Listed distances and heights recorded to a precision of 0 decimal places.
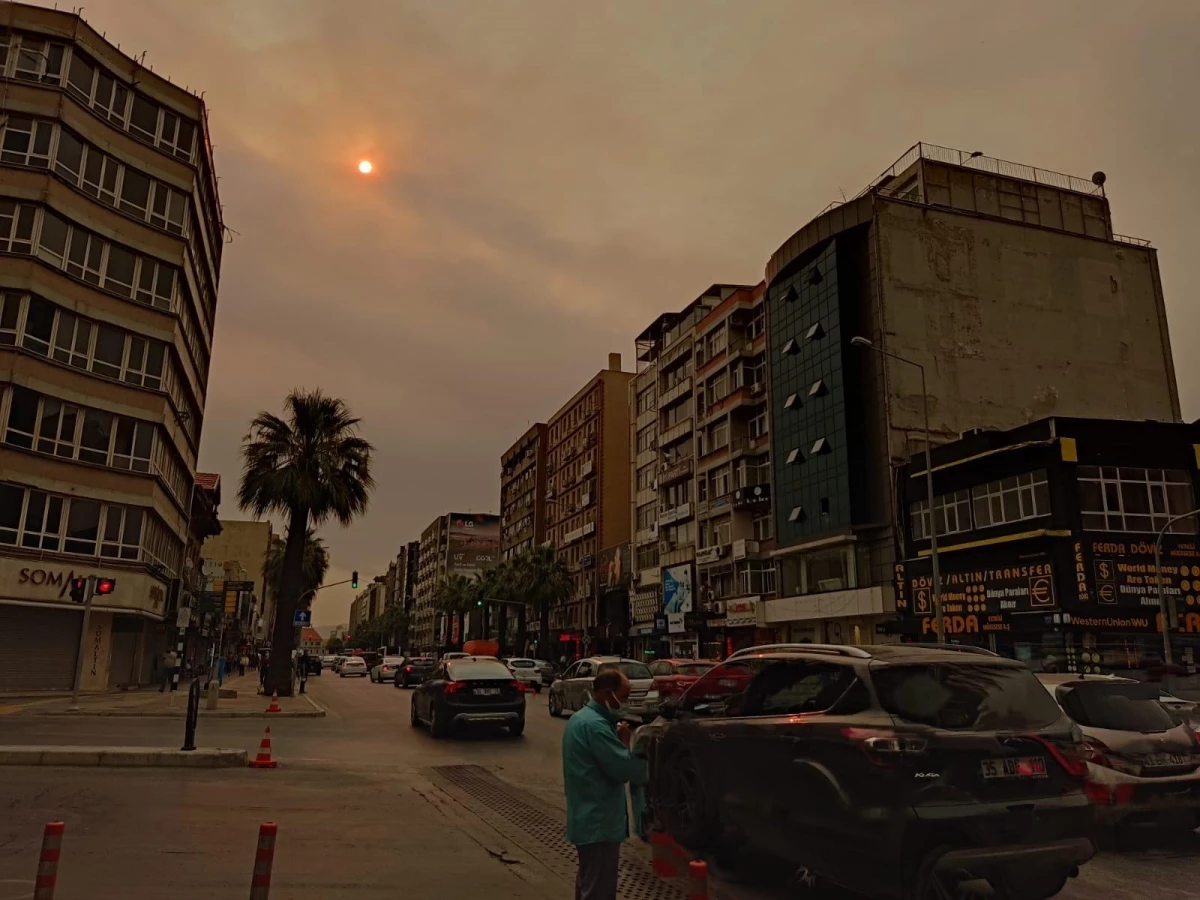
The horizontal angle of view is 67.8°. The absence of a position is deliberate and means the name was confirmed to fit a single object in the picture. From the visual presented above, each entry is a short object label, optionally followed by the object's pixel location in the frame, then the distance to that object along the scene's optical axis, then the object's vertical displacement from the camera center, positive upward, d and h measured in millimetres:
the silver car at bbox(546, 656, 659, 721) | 21219 -645
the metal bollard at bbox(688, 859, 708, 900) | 3779 -919
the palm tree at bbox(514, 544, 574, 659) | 75812 +6423
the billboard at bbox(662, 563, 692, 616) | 57219 +4474
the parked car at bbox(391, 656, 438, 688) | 42188 -740
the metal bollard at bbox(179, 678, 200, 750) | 13242 -921
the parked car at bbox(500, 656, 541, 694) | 41062 -654
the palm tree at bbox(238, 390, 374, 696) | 31500 +6224
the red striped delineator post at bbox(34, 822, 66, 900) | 4754 -1106
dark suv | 5562 -737
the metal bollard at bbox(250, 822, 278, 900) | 4781 -1104
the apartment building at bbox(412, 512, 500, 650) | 149250 +17174
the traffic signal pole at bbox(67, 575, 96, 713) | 22320 +918
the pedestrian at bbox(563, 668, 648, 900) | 4980 -752
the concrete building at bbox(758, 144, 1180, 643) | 42250 +15707
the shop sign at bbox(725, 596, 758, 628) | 49375 +2634
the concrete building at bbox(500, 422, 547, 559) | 98000 +18629
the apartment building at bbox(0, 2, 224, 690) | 30156 +11540
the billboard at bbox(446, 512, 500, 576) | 149750 +18919
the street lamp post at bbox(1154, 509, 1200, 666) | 25034 +1878
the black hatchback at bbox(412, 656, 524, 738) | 18688 -894
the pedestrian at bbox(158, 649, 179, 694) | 34219 -483
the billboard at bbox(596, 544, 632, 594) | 69812 +7108
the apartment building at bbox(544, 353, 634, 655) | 77062 +13958
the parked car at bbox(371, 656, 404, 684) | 51331 -850
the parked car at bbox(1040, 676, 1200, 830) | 8320 -828
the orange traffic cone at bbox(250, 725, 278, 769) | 13141 -1516
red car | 19484 -305
